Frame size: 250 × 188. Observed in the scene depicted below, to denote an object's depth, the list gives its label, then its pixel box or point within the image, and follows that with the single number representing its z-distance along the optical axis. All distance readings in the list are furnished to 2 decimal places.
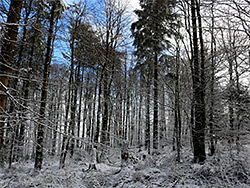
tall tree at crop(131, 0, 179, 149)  11.32
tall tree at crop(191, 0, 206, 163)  6.51
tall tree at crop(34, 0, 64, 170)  7.16
